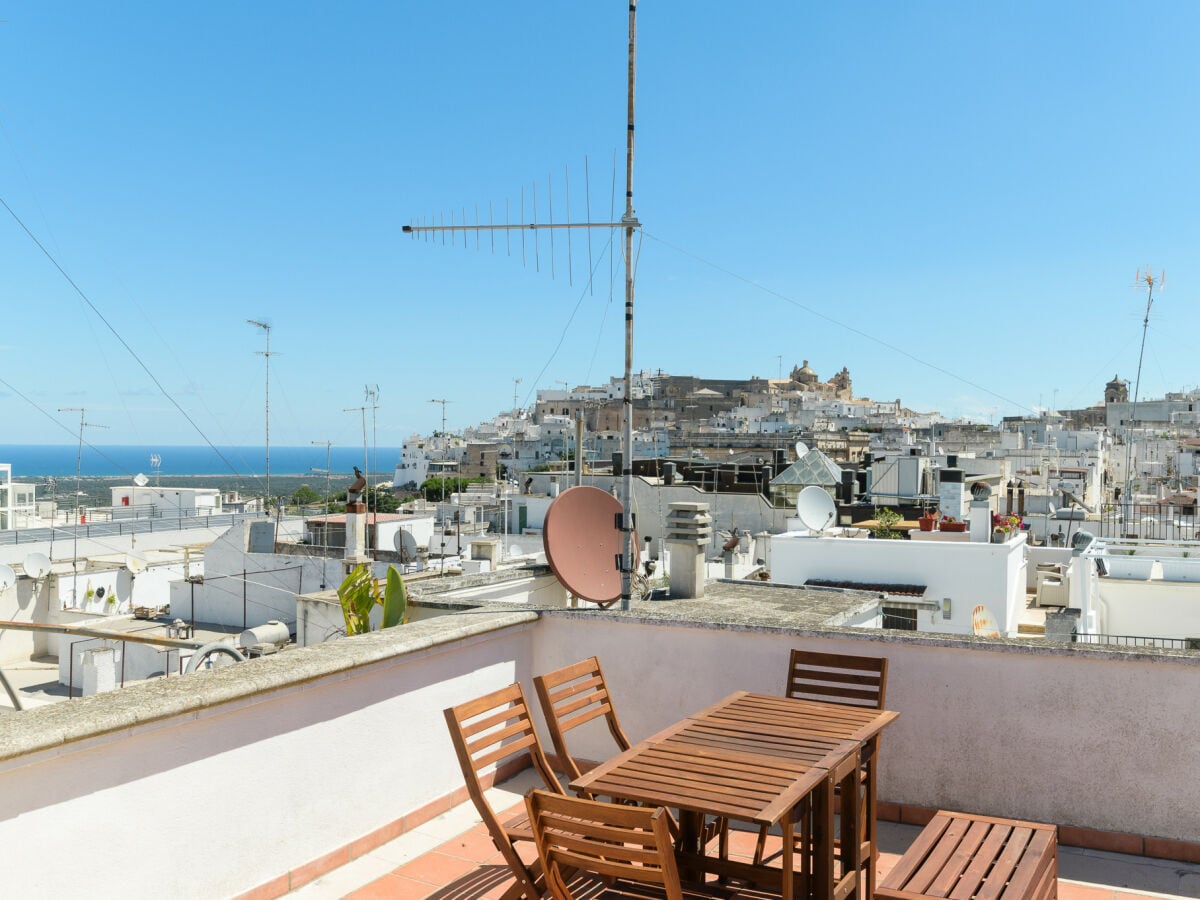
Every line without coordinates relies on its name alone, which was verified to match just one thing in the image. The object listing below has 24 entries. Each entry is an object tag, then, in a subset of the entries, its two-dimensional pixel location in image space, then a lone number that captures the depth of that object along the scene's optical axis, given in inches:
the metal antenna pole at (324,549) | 811.6
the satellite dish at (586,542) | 229.0
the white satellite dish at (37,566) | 844.6
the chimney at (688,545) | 215.0
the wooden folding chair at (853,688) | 140.3
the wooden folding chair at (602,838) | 93.2
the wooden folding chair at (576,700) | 147.6
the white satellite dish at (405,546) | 640.4
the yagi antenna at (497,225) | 233.5
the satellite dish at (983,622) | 472.4
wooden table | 108.0
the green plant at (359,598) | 265.0
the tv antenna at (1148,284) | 714.2
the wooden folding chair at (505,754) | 123.9
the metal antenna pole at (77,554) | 914.7
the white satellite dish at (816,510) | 510.0
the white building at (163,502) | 1616.6
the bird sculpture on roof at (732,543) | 710.3
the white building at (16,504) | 1646.2
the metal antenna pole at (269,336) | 983.6
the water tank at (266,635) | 516.7
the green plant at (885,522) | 741.9
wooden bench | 111.6
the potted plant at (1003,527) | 556.6
